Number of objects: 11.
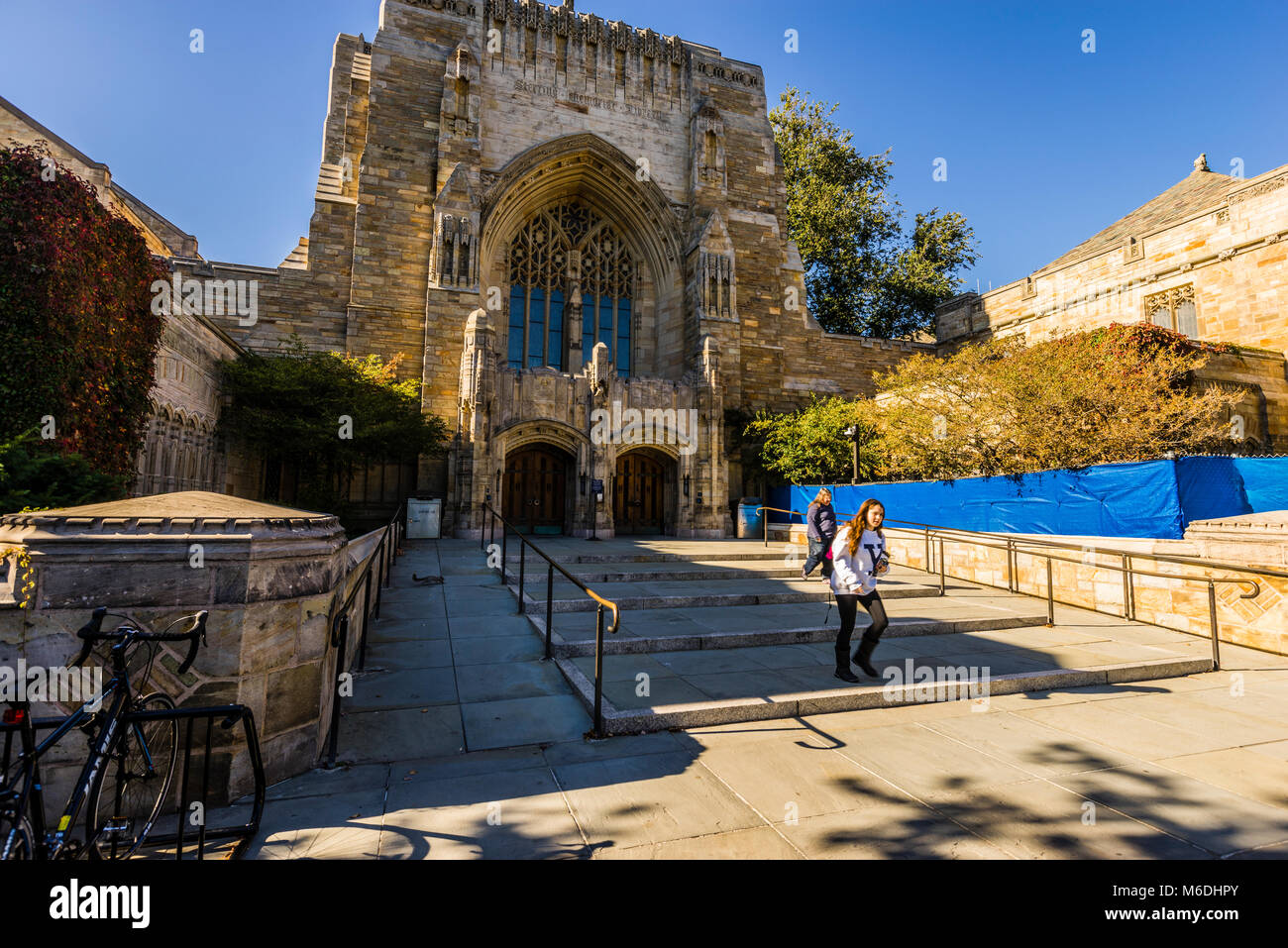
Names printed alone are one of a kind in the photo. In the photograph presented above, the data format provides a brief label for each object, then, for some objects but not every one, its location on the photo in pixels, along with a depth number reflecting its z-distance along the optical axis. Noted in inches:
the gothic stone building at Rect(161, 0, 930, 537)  700.7
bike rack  101.0
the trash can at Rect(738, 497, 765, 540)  732.0
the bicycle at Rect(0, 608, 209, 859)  82.4
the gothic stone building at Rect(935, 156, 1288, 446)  761.0
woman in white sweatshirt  218.1
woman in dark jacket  303.6
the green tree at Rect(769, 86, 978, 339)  1274.6
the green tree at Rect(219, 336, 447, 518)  520.7
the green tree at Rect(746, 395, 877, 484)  713.6
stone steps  197.0
